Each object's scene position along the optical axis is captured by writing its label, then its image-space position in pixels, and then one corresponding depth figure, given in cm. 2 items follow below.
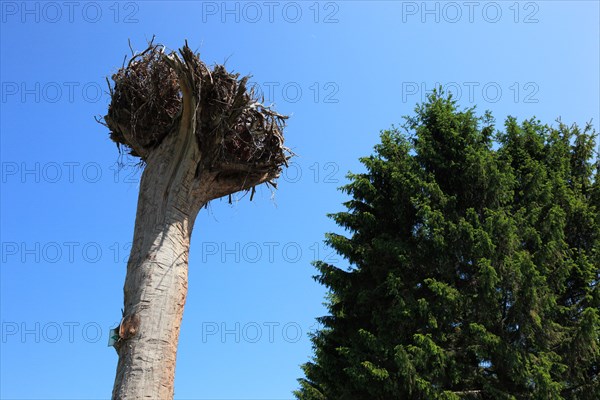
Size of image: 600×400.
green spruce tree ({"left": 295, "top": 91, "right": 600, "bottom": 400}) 867
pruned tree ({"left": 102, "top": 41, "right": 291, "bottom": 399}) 532
